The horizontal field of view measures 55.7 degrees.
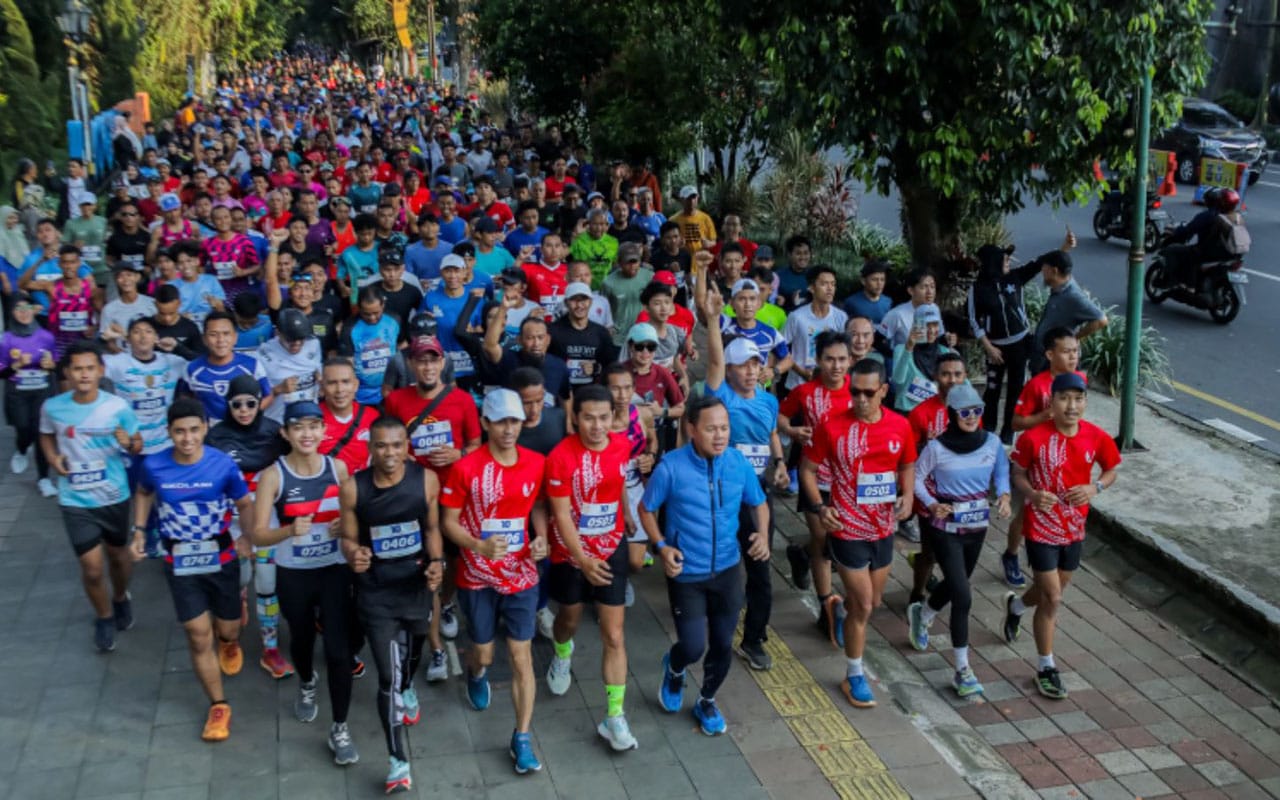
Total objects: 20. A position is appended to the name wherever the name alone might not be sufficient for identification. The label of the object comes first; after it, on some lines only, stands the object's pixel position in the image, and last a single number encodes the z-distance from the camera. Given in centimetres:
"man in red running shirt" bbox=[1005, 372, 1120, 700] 668
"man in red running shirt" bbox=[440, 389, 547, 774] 585
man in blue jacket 606
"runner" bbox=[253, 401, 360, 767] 585
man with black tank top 565
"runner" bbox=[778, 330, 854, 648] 730
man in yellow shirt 1275
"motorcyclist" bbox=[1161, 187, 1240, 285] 1441
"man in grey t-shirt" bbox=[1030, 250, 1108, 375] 940
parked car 2569
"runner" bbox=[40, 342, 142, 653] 679
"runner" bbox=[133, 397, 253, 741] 605
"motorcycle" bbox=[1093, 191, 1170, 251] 1766
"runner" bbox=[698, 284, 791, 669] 698
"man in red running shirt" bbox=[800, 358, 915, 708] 658
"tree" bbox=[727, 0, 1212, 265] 933
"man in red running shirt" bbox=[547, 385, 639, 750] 603
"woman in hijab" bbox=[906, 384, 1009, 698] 674
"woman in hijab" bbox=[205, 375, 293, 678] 669
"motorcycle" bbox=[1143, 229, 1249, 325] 1459
